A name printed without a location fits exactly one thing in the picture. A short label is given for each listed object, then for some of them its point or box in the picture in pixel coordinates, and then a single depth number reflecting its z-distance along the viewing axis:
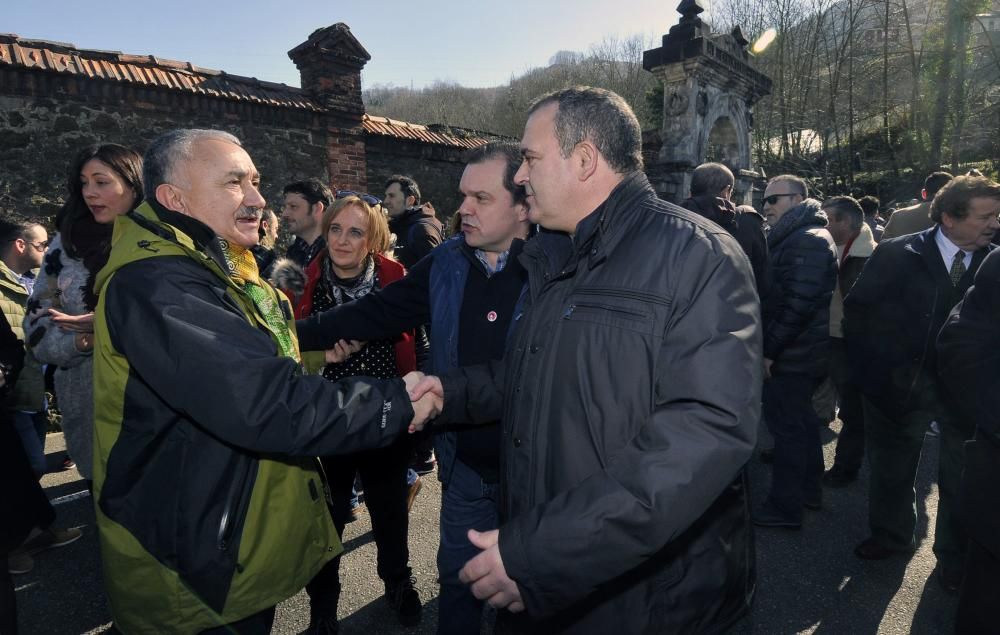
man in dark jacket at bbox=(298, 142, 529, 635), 2.35
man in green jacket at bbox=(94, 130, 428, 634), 1.49
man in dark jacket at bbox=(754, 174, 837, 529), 3.64
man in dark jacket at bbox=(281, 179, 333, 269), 4.41
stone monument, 10.23
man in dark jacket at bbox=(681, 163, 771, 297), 3.74
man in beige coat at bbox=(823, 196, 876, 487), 4.43
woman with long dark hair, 2.91
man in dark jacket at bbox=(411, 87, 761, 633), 1.22
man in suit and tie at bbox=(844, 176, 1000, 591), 3.19
